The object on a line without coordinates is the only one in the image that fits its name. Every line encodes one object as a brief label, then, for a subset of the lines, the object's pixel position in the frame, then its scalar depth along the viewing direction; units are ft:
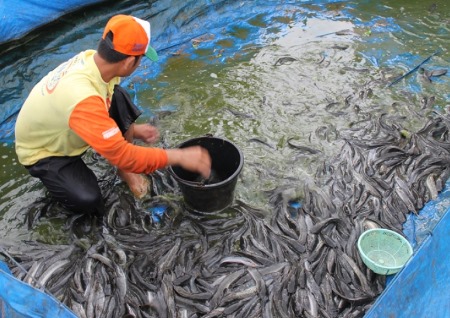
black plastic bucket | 11.41
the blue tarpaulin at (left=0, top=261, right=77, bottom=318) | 6.68
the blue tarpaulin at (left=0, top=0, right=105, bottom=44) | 17.30
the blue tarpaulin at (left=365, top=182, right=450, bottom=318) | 7.20
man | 9.71
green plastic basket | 10.56
